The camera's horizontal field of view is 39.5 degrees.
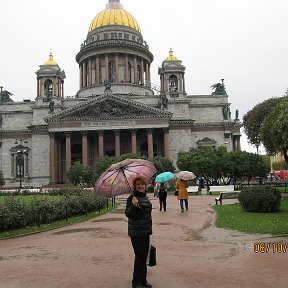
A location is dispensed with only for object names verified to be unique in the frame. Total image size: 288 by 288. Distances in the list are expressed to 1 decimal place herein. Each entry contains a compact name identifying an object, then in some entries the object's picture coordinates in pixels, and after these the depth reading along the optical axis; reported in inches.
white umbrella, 844.5
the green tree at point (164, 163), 1892.0
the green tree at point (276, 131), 824.9
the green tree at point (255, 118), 2003.0
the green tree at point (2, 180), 2395.4
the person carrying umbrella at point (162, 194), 887.1
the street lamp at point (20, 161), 2642.7
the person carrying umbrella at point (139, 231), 313.4
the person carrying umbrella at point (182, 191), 863.4
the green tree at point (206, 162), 1747.0
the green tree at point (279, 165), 4361.7
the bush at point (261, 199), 797.2
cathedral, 2481.5
